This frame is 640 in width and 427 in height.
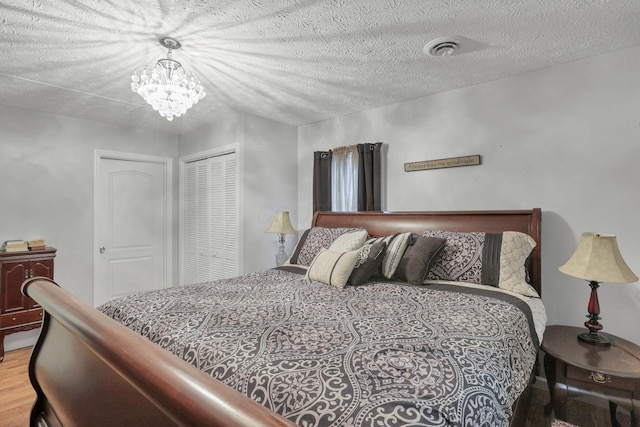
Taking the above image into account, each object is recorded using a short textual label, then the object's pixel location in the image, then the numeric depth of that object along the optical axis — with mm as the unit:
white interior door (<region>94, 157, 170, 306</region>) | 3832
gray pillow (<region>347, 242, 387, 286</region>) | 2246
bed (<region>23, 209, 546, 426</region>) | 799
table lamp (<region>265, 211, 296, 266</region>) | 3430
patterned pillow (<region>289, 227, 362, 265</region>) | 2898
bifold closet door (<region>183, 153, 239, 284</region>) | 3668
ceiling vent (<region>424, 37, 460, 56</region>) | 2039
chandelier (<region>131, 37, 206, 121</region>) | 1946
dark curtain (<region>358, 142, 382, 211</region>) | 3238
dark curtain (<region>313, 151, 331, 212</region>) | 3660
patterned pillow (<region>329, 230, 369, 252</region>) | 2627
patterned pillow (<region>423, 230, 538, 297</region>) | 2121
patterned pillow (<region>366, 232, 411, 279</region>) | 2396
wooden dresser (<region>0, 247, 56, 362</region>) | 2910
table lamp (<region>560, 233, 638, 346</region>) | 1750
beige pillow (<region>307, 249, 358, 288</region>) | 2180
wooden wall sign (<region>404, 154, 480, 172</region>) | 2734
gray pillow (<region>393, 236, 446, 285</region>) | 2242
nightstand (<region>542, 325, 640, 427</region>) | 1536
